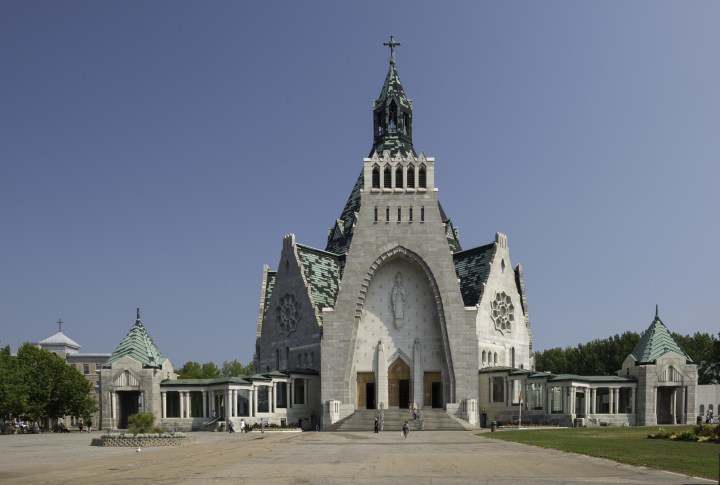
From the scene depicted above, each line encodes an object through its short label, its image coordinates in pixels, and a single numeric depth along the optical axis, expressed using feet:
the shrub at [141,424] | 149.11
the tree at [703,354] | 374.84
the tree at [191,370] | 434.30
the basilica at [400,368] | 230.68
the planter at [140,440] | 144.25
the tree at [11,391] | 239.50
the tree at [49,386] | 266.77
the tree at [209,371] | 457.68
